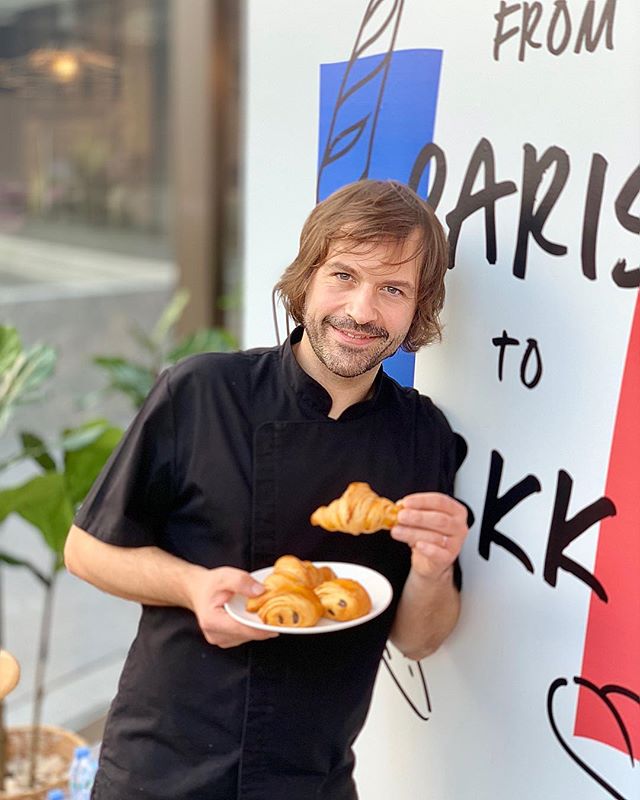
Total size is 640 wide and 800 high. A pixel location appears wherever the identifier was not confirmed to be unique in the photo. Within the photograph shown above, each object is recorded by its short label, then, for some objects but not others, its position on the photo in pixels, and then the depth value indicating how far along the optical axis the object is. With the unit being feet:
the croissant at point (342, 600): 3.28
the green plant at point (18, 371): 6.35
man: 3.35
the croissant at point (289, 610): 3.18
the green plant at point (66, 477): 6.33
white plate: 3.18
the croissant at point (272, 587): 3.25
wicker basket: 7.90
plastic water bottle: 6.39
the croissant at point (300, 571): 3.32
